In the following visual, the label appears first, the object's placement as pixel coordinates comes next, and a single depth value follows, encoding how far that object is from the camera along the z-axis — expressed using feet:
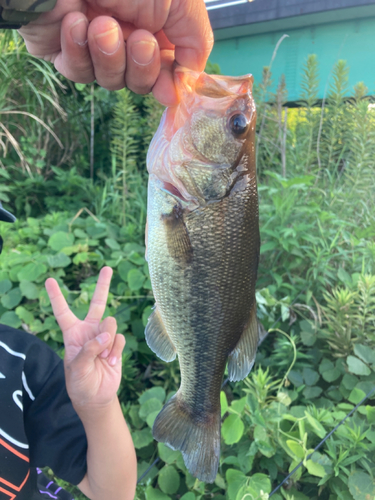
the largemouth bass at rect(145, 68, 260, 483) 0.94
